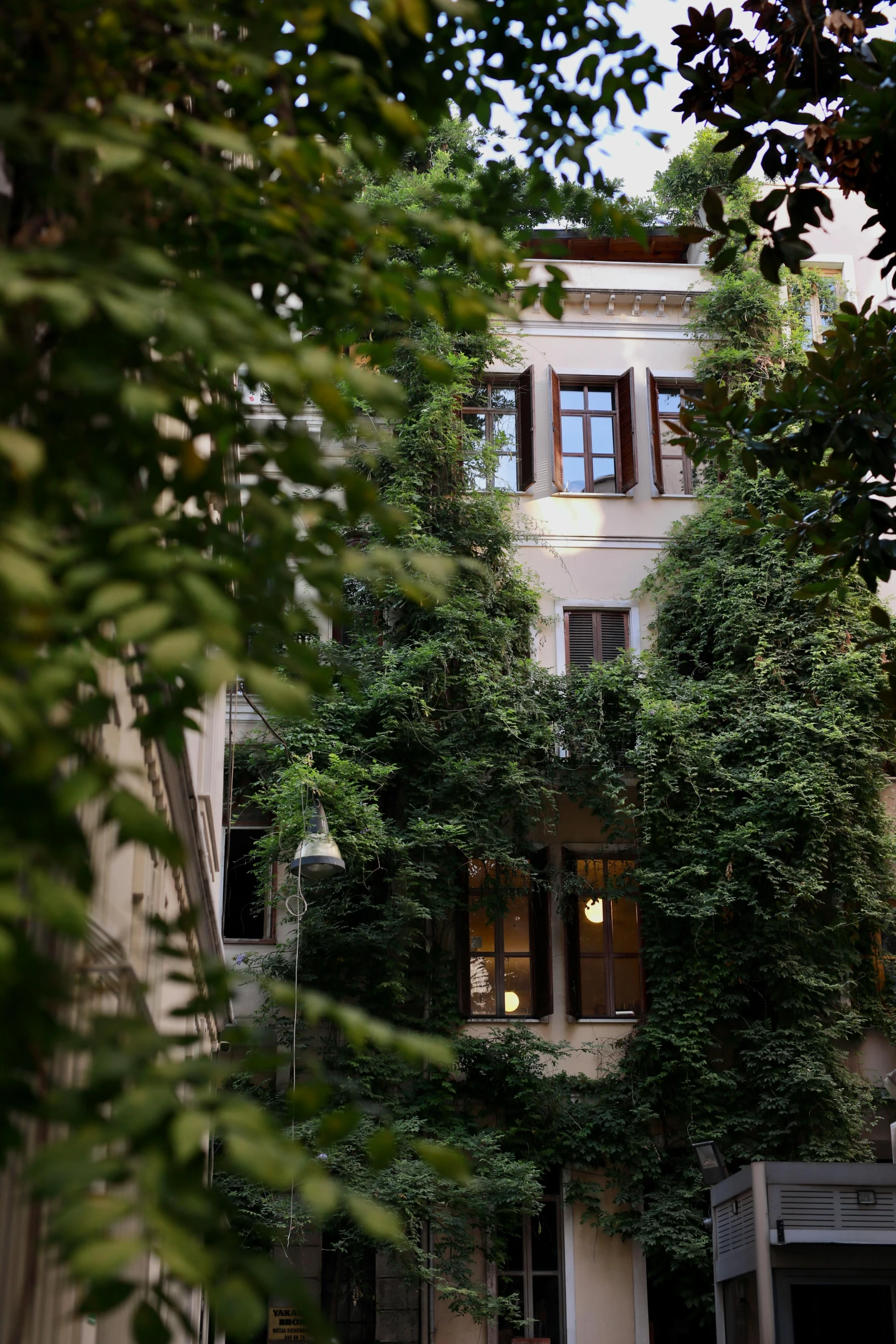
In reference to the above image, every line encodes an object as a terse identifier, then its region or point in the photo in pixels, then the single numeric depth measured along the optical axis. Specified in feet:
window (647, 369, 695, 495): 75.00
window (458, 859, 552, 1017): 66.08
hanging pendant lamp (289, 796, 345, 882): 42.75
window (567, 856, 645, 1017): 65.92
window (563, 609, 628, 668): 72.13
